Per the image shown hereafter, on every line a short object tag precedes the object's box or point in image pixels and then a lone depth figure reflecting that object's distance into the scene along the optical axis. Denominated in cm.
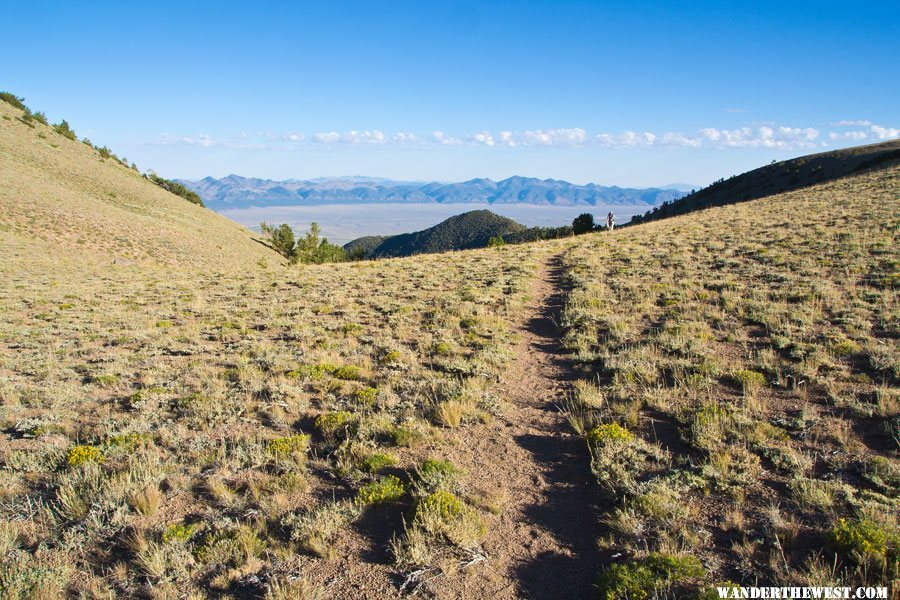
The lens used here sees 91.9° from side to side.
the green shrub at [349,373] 896
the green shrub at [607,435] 600
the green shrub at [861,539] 367
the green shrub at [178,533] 446
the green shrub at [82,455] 581
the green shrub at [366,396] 771
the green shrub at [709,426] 579
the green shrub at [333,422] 673
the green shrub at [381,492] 511
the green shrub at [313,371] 891
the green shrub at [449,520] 450
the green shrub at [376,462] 578
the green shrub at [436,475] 530
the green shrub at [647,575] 370
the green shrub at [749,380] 719
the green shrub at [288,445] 611
